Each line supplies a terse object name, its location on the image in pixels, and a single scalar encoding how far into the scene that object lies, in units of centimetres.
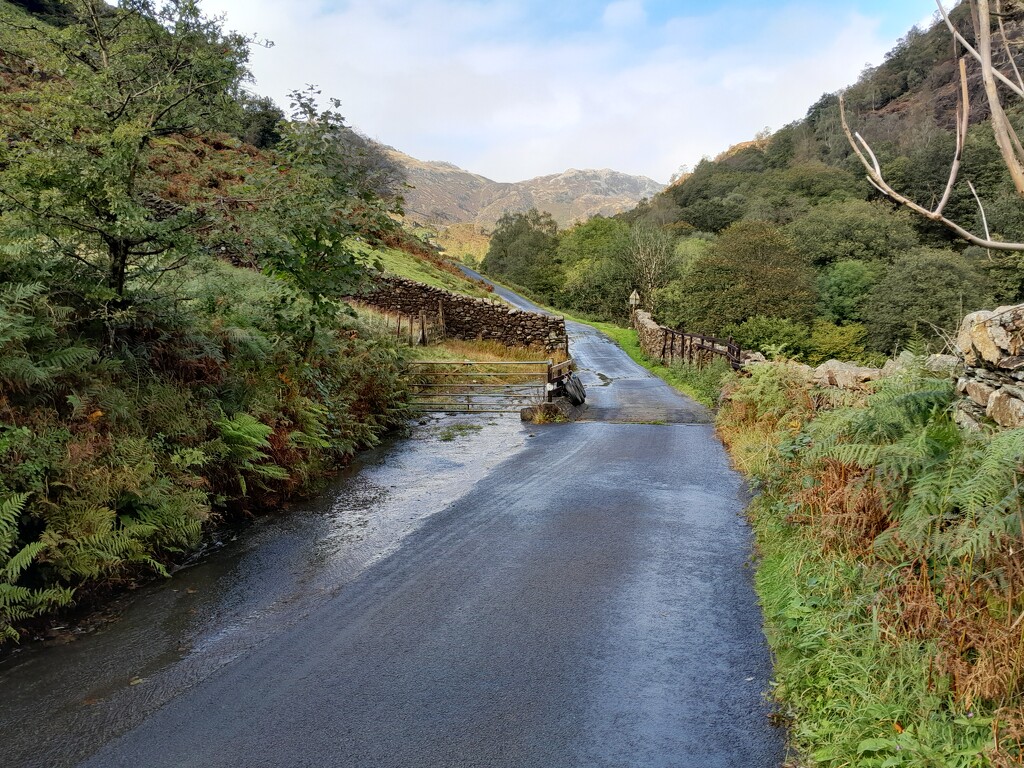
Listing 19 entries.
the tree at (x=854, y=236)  4141
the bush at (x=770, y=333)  3114
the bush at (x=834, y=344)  3136
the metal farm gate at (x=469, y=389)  1605
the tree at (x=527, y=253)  7112
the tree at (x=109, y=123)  654
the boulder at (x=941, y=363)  676
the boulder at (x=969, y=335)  574
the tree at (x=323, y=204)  969
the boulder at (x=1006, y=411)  492
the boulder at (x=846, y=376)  951
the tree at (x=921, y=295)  3288
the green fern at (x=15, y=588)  473
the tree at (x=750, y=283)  3256
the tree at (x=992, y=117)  197
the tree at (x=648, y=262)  5131
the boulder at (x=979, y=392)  547
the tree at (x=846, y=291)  3606
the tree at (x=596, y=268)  5544
